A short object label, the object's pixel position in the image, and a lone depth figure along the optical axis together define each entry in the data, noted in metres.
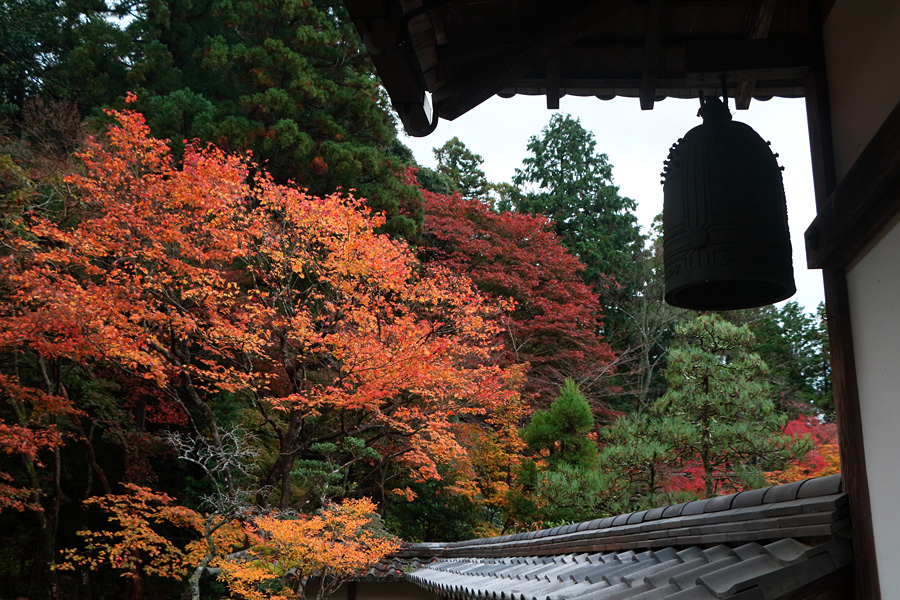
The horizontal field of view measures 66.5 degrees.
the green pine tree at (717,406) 9.31
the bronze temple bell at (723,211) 1.88
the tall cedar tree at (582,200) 20.22
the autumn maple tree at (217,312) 9.48
